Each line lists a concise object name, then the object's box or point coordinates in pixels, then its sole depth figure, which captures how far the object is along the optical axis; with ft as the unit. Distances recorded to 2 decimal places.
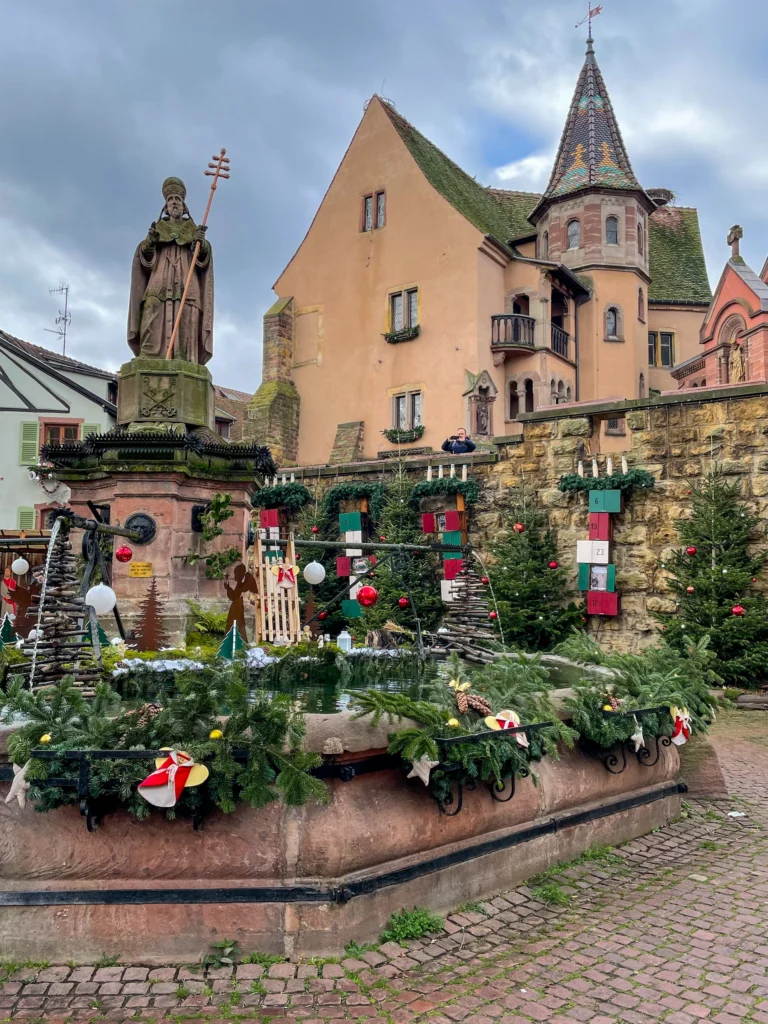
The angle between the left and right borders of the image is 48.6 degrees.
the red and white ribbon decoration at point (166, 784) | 11.39
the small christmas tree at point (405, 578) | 57.72
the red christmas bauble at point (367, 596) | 22.04
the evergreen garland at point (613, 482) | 49.98
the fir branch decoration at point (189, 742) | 11.61
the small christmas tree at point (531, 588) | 51.24
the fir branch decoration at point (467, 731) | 13.06
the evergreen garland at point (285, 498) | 66.54
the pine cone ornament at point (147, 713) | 12.26
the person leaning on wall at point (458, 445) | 65.92
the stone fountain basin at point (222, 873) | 11.72
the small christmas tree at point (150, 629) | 20.95
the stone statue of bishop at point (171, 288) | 27.27
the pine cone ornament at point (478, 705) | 14.80
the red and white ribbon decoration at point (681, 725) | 18.63
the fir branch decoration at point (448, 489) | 57.77
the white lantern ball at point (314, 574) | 21.94
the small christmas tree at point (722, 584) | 43.62
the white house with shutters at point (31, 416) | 99.40
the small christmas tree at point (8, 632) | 21.11
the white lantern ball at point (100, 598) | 15.57
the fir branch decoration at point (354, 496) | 62.28
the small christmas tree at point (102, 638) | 19.70
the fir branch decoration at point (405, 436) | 88.53
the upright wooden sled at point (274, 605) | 24.40
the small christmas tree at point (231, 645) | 19.62
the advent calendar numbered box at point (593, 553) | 50.96
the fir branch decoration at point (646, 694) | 16.81
